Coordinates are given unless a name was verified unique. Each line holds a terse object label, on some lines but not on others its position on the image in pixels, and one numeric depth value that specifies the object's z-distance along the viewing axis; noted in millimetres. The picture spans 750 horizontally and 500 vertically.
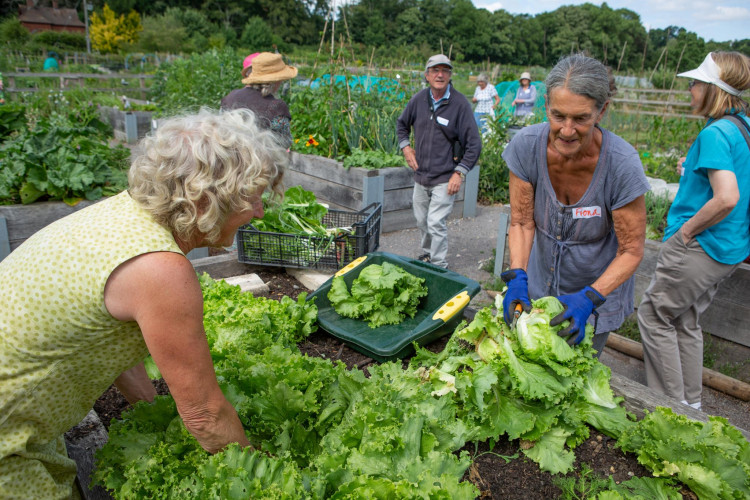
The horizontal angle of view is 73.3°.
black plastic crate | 3842
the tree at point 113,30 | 48938
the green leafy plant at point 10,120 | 6922
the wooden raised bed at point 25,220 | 4926
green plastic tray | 2715
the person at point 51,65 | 22544
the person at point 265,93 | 6012
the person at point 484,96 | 12385
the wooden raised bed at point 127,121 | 13141
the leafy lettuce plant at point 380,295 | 3090
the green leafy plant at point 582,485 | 1827
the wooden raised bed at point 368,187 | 6812
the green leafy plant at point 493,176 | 9109
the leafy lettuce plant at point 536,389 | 2025
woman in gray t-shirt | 2230
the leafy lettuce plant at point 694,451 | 1760
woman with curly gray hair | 1353
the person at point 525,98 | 12492
